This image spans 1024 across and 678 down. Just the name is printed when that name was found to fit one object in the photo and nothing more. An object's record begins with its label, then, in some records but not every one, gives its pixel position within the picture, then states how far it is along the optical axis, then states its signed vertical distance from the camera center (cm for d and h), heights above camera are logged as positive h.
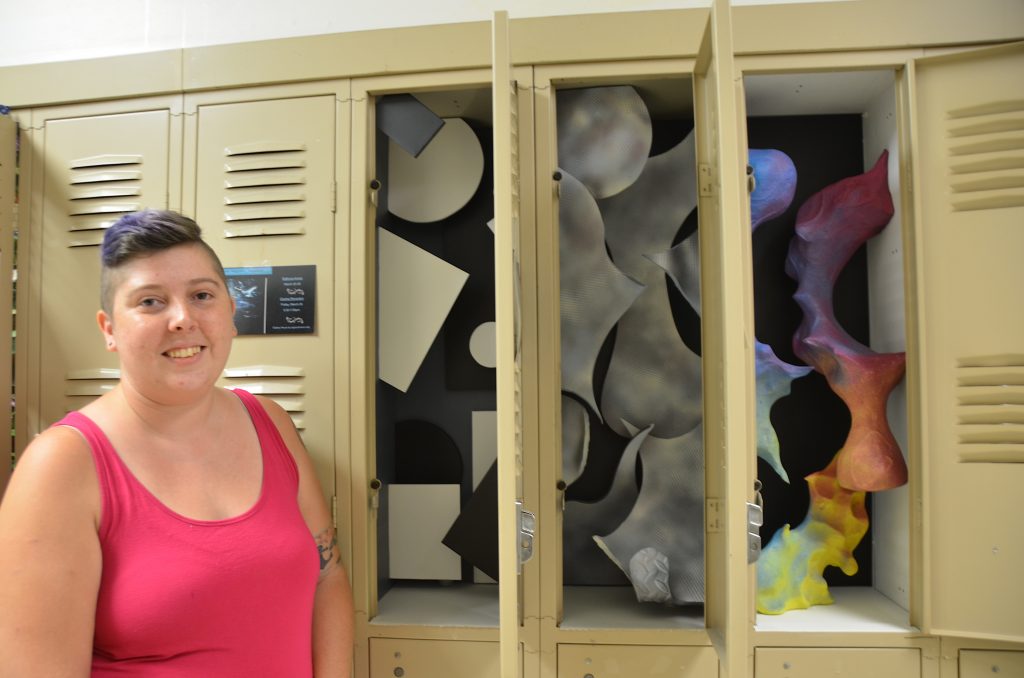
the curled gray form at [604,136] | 183 +65
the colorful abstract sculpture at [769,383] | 183 -7
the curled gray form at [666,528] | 176 -49
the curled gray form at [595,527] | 195 -53
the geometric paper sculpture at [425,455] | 207 -32
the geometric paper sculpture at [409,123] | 180 +67
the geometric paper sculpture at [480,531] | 184 -51
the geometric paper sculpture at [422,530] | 192 -53
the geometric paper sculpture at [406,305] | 185 +16
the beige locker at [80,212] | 182 +43
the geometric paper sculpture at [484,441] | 200 -26
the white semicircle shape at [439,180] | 198 +56
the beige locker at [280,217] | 173 +40
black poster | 173 +16
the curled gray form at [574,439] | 192 -25
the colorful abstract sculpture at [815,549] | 177 -55
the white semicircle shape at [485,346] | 204 +4
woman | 107 -30
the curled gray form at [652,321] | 192 +12
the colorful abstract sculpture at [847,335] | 176 +7
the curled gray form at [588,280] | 188 +23
